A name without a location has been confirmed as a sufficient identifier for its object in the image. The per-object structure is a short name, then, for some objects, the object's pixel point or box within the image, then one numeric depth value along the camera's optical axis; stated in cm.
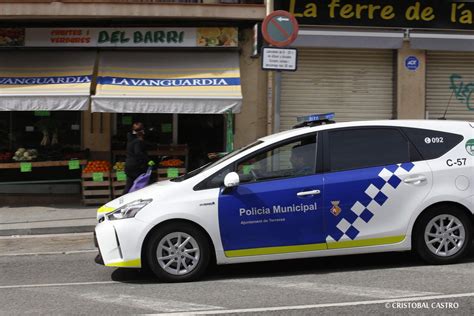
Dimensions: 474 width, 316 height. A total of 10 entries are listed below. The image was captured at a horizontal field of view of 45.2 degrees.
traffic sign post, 897
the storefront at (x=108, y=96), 1097
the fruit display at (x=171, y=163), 1177
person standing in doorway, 1028
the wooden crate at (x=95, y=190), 1164
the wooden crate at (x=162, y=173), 1170
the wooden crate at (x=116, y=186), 1173
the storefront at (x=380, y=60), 1265
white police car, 599
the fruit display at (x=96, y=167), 1158
